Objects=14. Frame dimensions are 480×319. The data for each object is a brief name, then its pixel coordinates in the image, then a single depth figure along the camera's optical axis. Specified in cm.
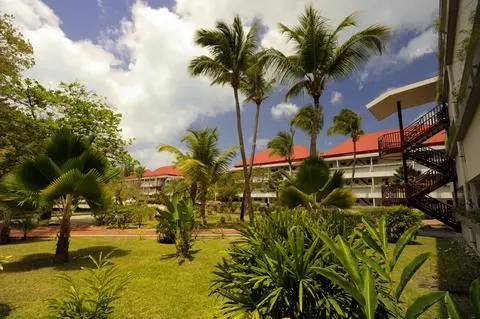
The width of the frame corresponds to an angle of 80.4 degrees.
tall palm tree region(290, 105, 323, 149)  3025
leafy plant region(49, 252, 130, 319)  391
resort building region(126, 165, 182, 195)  6956
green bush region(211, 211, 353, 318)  378
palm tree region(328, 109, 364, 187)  3656
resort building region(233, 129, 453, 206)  3038
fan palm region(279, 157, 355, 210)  1087
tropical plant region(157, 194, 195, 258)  1076
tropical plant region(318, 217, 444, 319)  178
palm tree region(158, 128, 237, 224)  2106
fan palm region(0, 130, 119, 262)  888
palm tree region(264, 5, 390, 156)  1433
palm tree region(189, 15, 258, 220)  1867
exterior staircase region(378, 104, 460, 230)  1556
